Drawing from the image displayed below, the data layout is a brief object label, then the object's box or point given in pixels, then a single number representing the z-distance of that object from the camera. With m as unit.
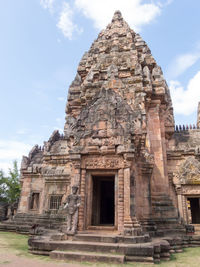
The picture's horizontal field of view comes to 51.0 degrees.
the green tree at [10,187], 32.19
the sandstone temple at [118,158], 8.08
